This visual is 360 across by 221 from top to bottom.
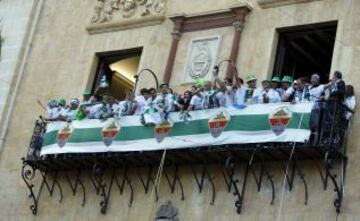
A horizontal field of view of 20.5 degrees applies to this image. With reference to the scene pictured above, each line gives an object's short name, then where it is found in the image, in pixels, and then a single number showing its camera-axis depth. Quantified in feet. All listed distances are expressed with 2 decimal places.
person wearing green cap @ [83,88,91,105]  81.86
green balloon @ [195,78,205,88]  71.76
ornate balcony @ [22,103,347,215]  64.64
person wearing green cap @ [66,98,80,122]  78.54
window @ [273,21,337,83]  73.31
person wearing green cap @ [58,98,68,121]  79.00
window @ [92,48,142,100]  84.58
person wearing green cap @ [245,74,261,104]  68.13
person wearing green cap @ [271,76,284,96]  68.03
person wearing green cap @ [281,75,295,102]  66.85
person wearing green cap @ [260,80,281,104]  67.31
